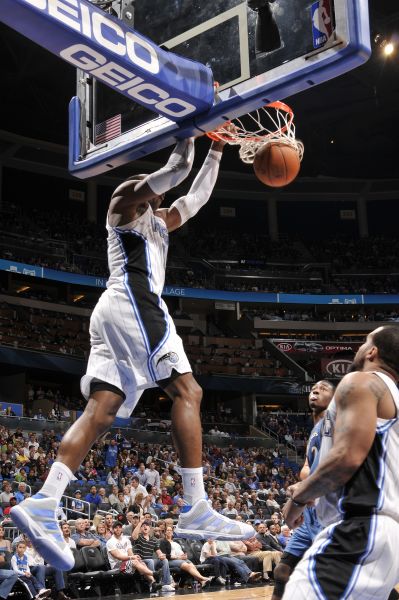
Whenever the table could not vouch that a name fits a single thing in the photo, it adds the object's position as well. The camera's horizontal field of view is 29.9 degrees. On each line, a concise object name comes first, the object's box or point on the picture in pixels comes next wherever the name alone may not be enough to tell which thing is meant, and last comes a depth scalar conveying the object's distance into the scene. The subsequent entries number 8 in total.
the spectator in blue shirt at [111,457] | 16.73
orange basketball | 4.85
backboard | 3.59
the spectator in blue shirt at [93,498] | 12.85
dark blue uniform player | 5.19
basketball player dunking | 3.61
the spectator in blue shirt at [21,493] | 11.98
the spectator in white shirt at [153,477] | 15.41
